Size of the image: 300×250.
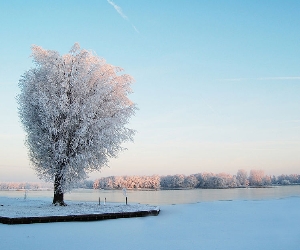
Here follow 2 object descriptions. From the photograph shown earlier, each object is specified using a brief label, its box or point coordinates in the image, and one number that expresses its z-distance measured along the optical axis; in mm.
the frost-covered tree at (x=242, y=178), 153788
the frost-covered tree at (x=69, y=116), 19547
